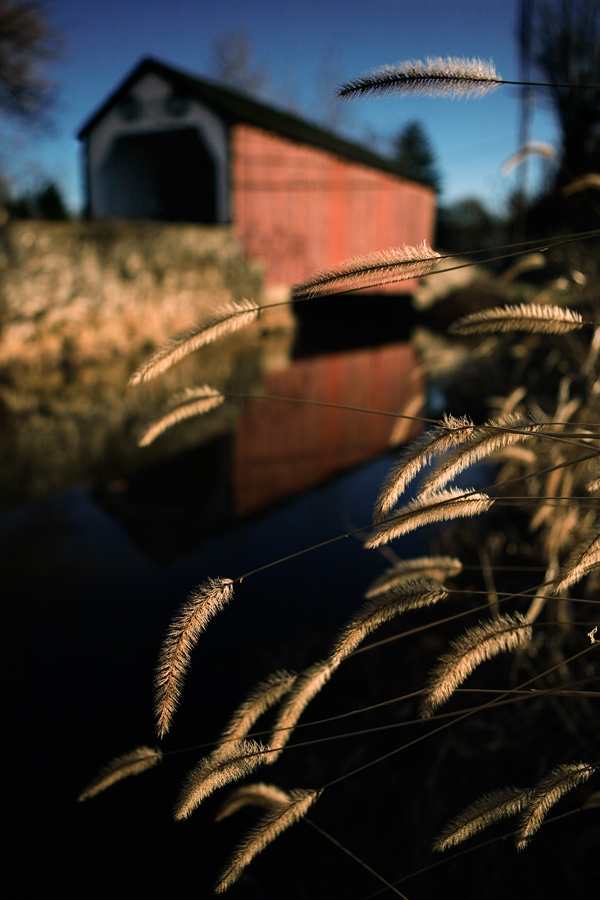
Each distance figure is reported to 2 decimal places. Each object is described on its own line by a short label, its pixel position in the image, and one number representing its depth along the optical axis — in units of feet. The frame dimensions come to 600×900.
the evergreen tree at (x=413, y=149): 111.55
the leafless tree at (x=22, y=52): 33.63
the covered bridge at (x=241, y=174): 34.30
